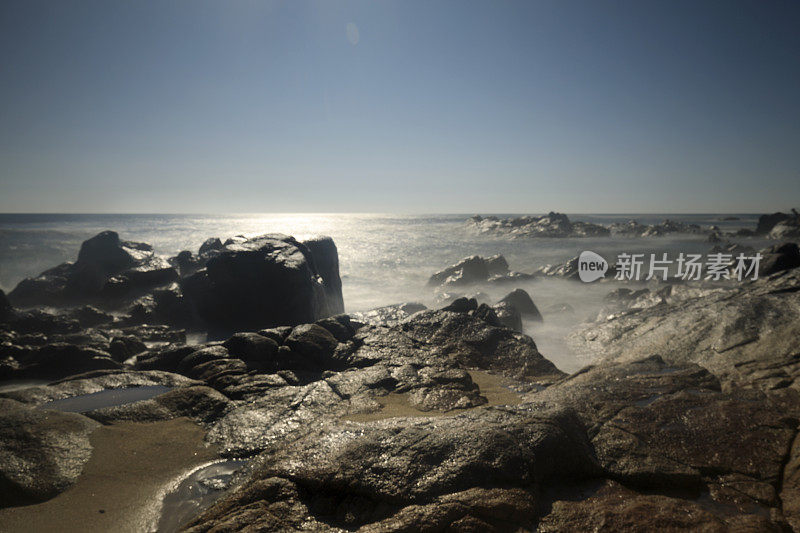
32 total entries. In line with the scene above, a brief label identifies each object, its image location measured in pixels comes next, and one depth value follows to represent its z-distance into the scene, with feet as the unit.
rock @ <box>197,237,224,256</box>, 65.26
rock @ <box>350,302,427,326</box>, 37.27
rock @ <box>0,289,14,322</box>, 33.81
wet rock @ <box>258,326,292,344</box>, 23.63
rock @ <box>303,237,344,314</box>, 42.52
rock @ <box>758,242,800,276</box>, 31.71
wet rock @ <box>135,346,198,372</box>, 22.22
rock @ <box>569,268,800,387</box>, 17.66
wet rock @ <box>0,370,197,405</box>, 16.57
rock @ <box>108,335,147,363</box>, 26.73
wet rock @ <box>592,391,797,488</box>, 9.59
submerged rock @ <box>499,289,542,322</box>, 43.21
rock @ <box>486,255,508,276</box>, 77.06
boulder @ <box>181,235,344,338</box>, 33.78
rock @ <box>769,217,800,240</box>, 120.58
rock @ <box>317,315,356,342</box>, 26.04
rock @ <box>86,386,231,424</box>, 14.98
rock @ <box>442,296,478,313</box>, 31.01
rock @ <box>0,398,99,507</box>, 10.54
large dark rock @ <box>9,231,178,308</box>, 45.75
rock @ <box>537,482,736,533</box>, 7.69
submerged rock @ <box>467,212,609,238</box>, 165.58
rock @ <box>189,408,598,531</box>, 8.29
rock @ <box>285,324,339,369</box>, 22.52
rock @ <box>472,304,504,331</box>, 29.12
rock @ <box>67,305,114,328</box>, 37.45
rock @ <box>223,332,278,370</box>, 21.57
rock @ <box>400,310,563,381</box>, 22.59
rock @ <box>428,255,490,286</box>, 69.21
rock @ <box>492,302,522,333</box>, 35.50
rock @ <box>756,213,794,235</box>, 142.41
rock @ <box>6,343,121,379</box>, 23.59
